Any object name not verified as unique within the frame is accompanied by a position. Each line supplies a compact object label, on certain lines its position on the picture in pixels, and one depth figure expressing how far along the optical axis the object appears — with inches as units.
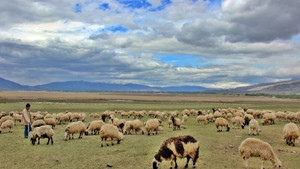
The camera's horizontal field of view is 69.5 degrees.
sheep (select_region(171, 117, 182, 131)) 909.3
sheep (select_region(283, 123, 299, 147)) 598.9
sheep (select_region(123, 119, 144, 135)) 787.4
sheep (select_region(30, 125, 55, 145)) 608.4
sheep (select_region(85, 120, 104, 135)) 751.1
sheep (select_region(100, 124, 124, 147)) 603.2
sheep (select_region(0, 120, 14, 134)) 802.8
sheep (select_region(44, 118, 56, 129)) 849.5
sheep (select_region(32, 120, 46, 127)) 795.3
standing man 684.7
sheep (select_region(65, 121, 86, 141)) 673.0
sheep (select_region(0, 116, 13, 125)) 897.2
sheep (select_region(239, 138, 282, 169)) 401.4
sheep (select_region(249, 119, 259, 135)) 777.6
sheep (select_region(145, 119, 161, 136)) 778.2
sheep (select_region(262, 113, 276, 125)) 1065.5
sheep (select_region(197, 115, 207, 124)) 1147.0
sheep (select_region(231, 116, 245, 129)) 947.0
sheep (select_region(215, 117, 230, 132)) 883.4
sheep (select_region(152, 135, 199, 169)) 396.8
